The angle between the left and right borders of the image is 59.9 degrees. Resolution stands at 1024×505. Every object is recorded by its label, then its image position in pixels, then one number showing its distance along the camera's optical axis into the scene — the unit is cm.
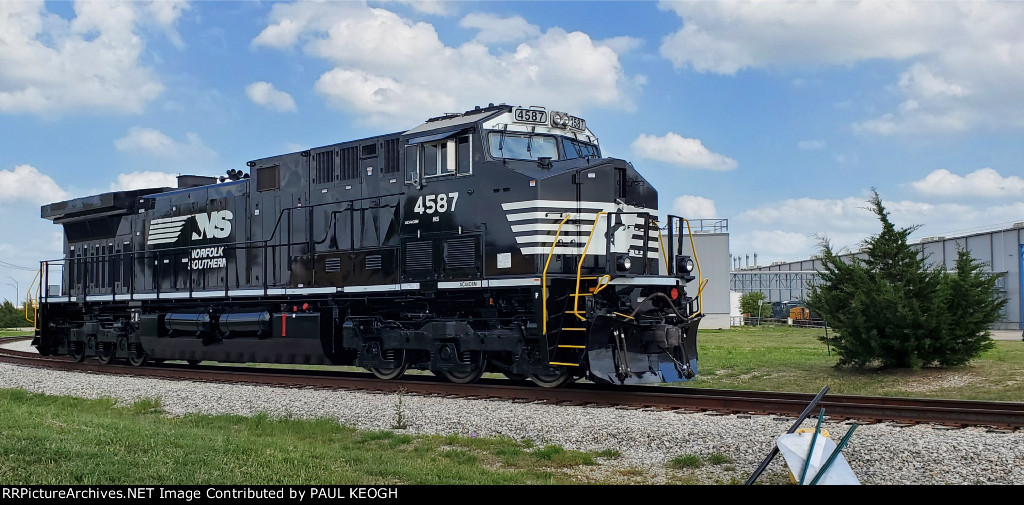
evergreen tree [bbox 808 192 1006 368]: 1485
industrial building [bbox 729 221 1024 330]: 4368
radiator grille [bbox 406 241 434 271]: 1287
